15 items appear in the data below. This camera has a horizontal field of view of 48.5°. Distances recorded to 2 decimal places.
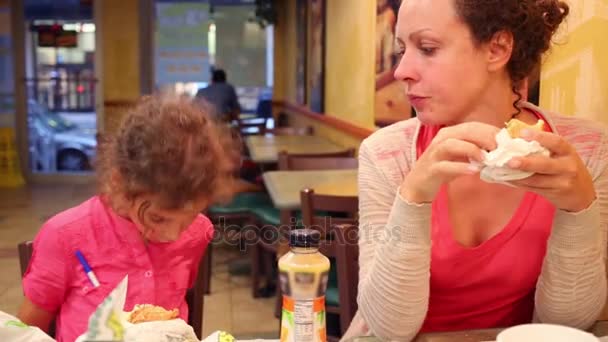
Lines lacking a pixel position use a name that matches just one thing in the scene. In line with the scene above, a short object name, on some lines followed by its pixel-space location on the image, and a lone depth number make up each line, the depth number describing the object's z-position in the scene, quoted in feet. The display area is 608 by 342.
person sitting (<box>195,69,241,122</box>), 27.89
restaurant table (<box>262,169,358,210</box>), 10.84
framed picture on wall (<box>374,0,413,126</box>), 13.46
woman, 3.92
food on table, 3.33
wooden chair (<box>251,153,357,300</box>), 13.88
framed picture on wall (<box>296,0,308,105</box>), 26.55
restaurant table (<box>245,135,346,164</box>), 17.03
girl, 3.79
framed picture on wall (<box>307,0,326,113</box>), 22.18
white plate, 3.20
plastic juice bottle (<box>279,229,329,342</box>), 3.37
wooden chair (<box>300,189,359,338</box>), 8.03
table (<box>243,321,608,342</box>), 3.75
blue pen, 4.72
